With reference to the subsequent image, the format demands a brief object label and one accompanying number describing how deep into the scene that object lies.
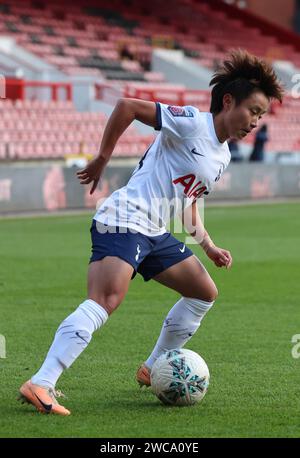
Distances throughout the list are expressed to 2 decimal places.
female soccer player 11.23
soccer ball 12.09
